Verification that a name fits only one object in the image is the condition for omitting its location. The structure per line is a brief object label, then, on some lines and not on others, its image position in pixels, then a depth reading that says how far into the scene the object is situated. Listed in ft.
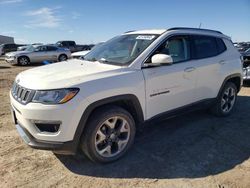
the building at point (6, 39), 149.35
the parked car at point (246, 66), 20.04
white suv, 7.53
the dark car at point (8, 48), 70.31
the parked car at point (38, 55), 43.01
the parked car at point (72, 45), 68.16
